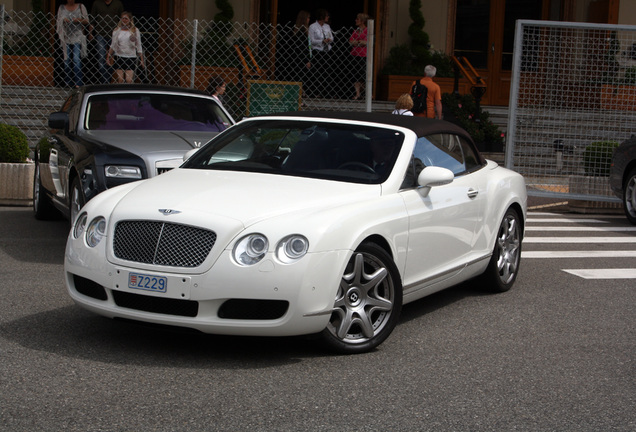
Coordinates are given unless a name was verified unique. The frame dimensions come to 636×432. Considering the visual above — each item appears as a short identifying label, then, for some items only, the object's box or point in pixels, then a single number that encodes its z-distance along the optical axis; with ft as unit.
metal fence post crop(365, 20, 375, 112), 43.42
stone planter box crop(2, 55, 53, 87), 57.82
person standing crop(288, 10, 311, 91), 55.31
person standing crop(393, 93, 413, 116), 41.81
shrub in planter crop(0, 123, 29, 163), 41.73
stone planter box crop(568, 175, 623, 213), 46.86
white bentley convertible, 17.63
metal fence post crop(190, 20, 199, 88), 45.75
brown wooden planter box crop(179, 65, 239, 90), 56.24
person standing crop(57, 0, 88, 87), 52.54
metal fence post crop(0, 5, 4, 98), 43.60
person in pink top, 53.26
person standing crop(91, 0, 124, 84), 53.62
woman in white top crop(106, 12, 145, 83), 49.37
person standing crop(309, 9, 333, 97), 55.06
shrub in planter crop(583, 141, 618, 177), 47.60
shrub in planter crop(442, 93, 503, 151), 59.21
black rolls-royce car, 28.43
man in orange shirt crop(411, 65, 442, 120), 48.47
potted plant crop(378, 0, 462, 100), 68.69
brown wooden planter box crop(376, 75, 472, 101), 68.44
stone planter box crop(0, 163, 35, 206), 41.04
